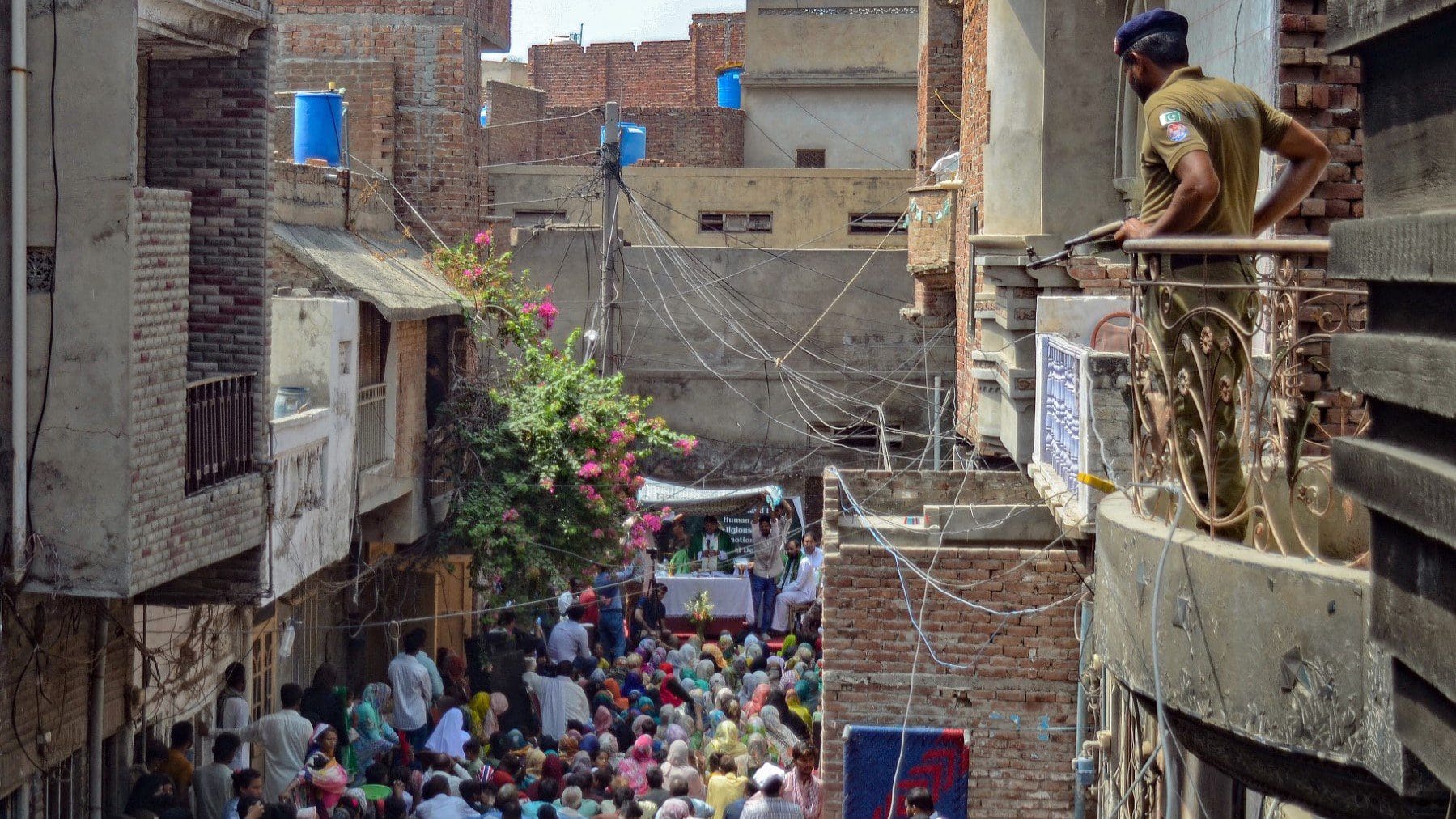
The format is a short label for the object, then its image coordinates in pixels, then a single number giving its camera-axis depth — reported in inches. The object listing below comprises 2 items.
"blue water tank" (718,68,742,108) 1647.4
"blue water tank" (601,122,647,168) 1194.0
